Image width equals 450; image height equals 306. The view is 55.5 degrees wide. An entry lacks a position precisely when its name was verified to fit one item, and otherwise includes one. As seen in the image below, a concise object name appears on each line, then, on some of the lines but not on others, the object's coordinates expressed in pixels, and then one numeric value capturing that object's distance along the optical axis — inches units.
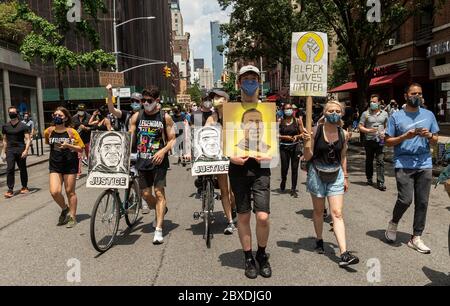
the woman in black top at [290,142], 350.9
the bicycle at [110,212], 208.2
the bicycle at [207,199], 220.2
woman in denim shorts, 192.9
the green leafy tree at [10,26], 909.8
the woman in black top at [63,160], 265.7
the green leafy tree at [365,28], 672.4
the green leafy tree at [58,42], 890.1
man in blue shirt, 209.8
